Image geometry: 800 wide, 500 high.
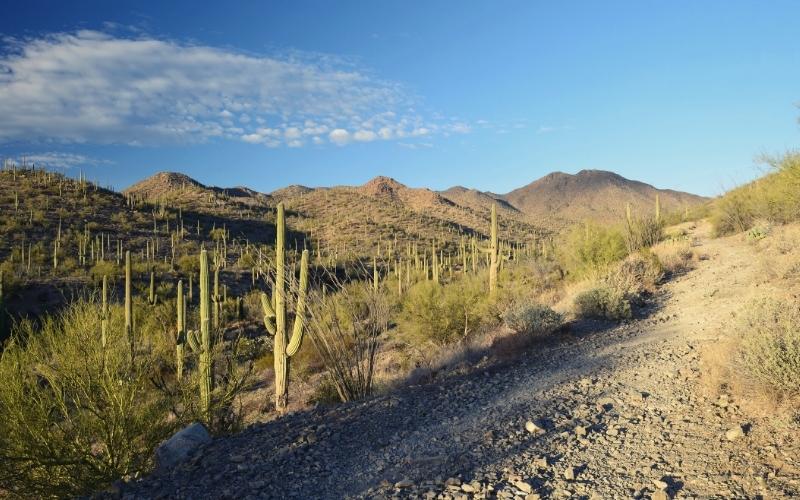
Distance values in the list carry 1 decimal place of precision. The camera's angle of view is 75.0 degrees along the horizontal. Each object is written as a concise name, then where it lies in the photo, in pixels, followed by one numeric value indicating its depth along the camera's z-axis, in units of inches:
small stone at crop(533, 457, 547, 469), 179.2
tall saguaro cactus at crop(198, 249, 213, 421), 327.0
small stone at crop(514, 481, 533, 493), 162.6
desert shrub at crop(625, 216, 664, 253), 846.5
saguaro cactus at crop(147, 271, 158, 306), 1004.8
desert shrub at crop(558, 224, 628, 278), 792.3
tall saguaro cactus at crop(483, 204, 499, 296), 753.0
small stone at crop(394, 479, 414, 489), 172.2
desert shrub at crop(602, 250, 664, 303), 537.3
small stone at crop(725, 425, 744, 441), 184.9
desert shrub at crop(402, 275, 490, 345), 664.4
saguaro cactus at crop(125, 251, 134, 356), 721.9
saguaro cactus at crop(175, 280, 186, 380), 595.2
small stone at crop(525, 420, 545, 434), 210.1
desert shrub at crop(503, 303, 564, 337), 432.5
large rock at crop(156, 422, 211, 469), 221.5
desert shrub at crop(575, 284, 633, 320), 470.9
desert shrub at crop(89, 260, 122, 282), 1160.2
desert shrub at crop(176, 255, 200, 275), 1344.7
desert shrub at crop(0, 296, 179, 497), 233.5
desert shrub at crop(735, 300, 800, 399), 196.5
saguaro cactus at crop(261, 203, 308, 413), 389.7
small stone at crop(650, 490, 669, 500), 151.4
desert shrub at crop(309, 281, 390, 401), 305.3
